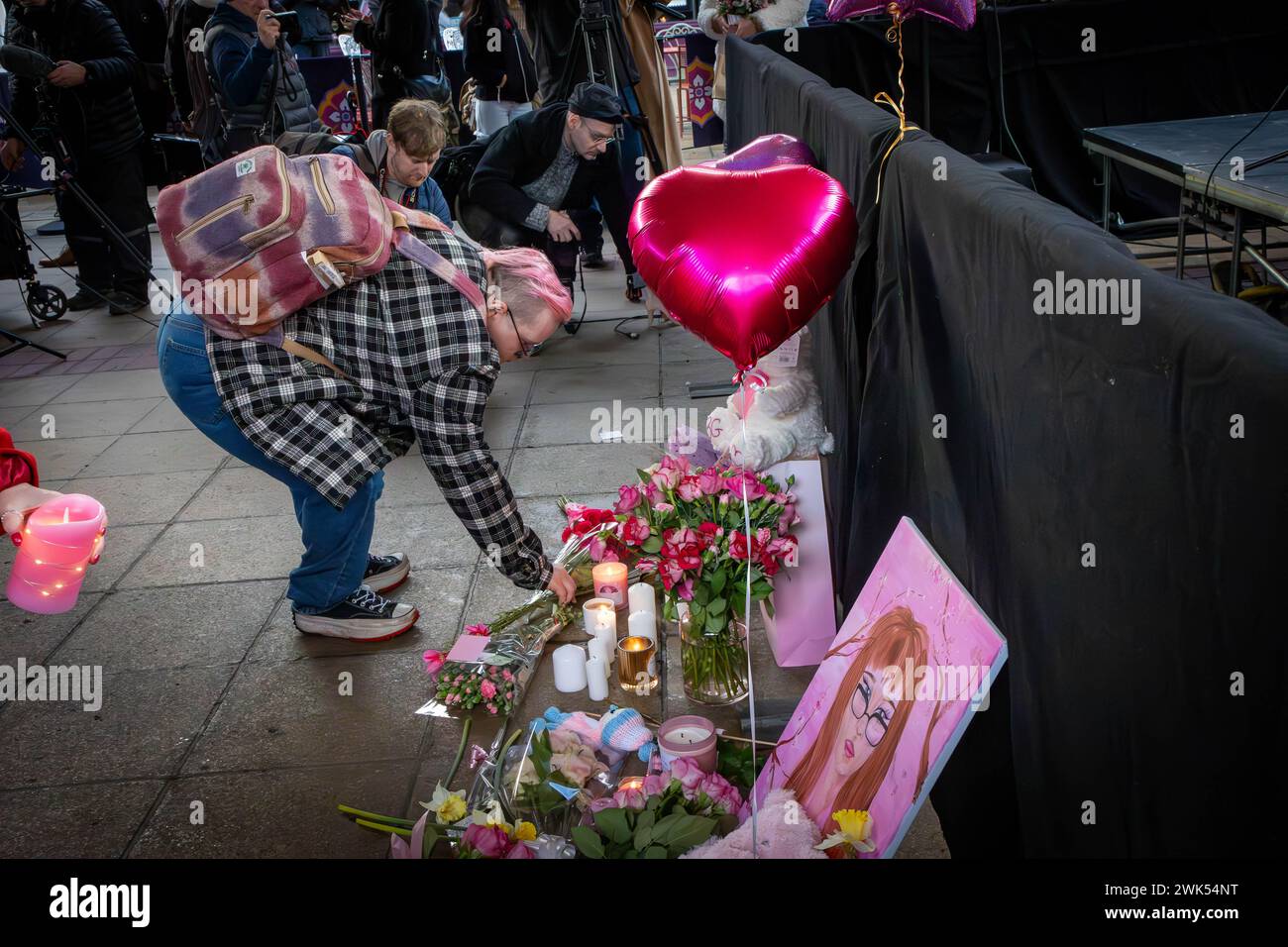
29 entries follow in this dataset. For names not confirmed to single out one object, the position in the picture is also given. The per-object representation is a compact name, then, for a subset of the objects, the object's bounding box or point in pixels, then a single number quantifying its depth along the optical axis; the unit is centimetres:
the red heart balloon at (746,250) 276
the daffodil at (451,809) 261
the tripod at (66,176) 757
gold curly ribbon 274
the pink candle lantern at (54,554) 211
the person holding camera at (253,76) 624
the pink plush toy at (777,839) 238
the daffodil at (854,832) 228
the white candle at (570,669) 339
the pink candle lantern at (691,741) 279
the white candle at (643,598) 359
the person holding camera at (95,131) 759
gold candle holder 337
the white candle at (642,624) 348
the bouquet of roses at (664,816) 240
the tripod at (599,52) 727
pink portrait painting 220
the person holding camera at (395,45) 804
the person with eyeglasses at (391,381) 313
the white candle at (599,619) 357
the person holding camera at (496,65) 842
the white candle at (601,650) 342
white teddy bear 335
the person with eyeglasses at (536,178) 627
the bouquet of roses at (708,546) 308
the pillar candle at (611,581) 383
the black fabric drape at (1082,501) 132
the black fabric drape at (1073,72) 754
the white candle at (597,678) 334
